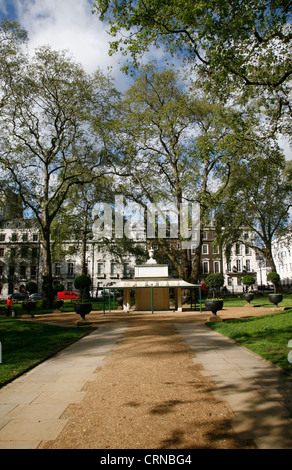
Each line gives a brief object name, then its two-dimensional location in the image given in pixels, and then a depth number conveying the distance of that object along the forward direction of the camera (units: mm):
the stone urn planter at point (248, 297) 25083
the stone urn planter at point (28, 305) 20547
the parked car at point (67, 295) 42638
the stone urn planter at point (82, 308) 16581
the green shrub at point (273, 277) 34781
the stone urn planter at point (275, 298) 20022
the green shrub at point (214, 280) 27256
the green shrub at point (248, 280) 34906
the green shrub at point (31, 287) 35219
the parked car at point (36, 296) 49850
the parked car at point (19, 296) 48281
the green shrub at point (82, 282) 30853
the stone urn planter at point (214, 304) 15414
